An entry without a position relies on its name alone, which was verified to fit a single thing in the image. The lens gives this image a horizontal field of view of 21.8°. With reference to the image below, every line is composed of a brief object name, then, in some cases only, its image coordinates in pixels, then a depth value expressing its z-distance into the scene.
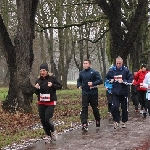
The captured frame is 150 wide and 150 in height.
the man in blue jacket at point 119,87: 11.37
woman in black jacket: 9.33
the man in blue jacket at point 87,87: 11.07
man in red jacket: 14.92
